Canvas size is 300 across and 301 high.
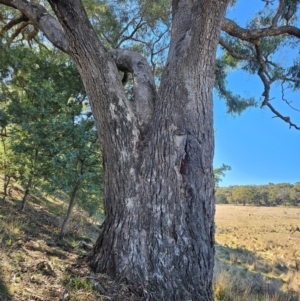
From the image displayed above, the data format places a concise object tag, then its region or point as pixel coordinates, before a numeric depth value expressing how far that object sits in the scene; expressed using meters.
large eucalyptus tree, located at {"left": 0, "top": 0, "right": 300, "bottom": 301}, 2.27
